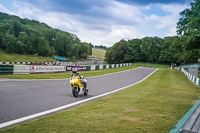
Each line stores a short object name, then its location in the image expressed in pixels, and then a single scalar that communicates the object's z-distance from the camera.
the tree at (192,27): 28.08
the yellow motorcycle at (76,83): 10.73
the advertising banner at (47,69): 27.04
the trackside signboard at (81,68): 38.86
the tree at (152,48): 111.56
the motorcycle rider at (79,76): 11.08
